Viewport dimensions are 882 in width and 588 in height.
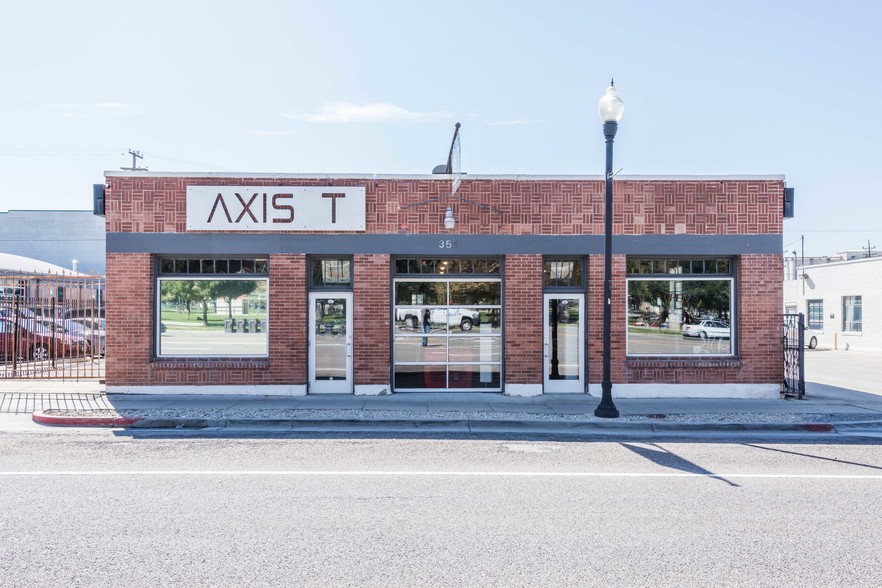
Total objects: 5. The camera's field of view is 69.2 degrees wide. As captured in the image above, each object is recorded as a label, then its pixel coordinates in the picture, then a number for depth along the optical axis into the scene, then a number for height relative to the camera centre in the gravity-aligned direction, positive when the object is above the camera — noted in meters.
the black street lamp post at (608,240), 10.82 +1.21
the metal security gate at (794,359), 13.03 -1.04
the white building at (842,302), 28.19 +0.42
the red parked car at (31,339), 16.87 -0.99
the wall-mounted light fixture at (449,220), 12.69 +1.74
